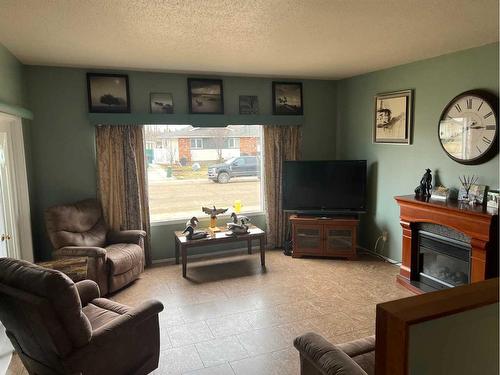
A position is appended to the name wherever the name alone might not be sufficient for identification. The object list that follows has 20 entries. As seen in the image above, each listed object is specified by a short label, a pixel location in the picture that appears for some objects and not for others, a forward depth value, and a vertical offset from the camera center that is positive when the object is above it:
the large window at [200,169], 5.01 -0.19
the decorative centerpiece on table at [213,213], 4.82 -0.76
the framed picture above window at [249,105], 5.14 +0.70
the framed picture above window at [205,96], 4.86 +0.81
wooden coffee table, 4.36 -1.04
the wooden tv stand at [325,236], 4.93 -1.15
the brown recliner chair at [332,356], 1.72 -1.03
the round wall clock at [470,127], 3.44 +0.22
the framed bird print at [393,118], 4.42 +0.42
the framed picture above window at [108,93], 4.43 +0.80
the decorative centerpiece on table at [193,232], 4.43 -0.95
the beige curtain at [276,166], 5.36 -0.18
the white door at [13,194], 3.31 -0.33
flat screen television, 4.96 -0.46
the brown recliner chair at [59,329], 1.92 -0.99
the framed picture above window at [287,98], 5.29 +0.81
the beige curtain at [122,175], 4.53 -0.22
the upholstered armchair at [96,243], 3.79 -0.96
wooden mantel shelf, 3.19 -0.73
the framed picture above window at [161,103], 4.71 +0.70
